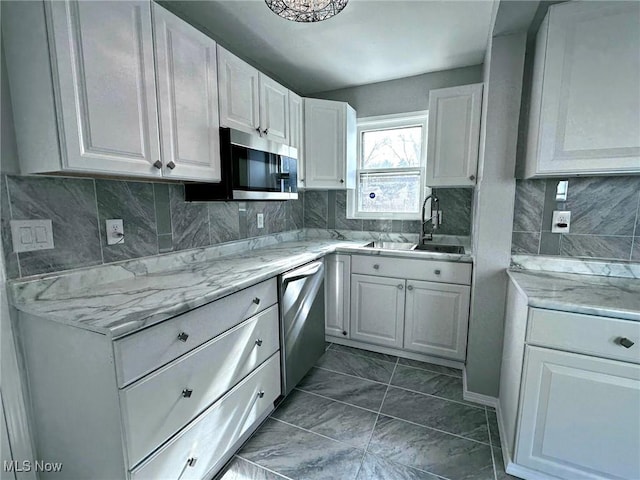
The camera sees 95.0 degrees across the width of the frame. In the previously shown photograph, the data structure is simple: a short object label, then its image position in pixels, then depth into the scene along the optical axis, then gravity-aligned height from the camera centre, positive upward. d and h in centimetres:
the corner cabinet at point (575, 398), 114 -80
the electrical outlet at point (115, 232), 140 -15
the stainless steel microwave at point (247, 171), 166 +18
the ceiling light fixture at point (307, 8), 146 +97
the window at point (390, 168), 281 +33
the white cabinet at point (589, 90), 130 +52
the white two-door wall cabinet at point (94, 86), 99 +42
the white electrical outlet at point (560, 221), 163 -11
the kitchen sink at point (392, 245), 276 -42
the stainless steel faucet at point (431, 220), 259 -17
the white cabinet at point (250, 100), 168 +65
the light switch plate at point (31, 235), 110 -14
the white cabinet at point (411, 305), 217 -81
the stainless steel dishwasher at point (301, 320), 180 -80
